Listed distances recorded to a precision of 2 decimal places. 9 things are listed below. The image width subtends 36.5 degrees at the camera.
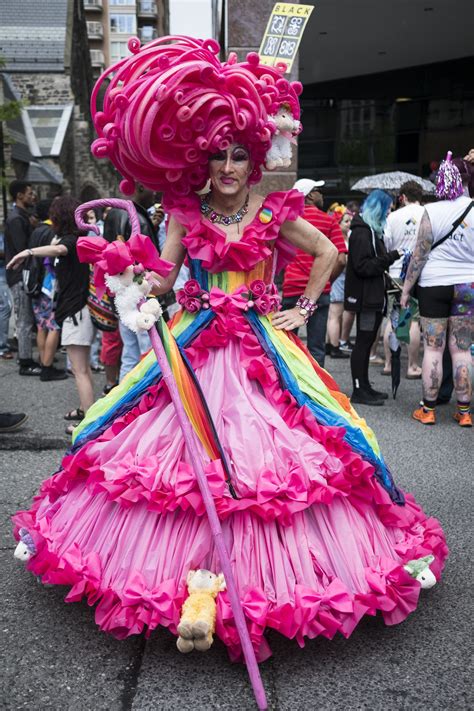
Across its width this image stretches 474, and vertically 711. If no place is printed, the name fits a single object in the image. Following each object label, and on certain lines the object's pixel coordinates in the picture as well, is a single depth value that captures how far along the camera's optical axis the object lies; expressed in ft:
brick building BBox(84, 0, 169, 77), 228.63
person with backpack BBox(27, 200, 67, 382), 25.23
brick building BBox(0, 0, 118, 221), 88.28
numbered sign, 20.99
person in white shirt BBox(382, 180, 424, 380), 22.93
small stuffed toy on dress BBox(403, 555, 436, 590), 8.95
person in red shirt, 20.63
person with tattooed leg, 18.44
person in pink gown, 8.19
